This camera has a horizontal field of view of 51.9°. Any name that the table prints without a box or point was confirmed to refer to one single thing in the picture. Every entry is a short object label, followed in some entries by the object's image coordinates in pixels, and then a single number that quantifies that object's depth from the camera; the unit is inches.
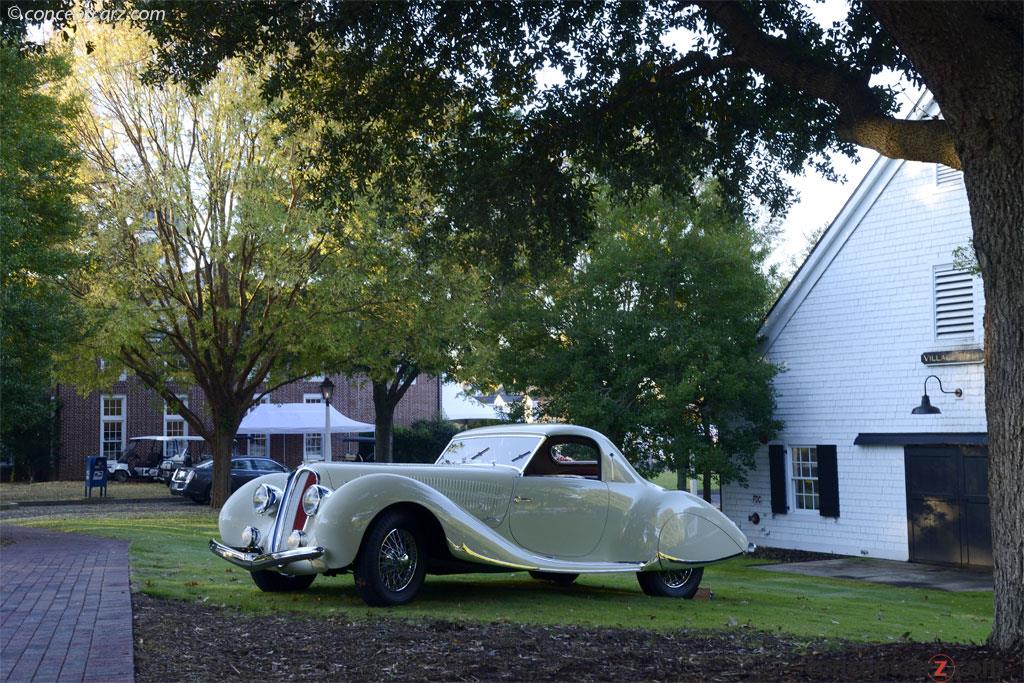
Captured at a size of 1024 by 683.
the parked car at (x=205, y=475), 1235.9
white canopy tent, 1692.9
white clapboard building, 759.7
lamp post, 1118.4
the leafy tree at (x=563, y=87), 379.9
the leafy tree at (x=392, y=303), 904.9
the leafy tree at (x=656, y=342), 820.0
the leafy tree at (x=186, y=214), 894.4
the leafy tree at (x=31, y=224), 629.0
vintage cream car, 362.0
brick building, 1807.3
